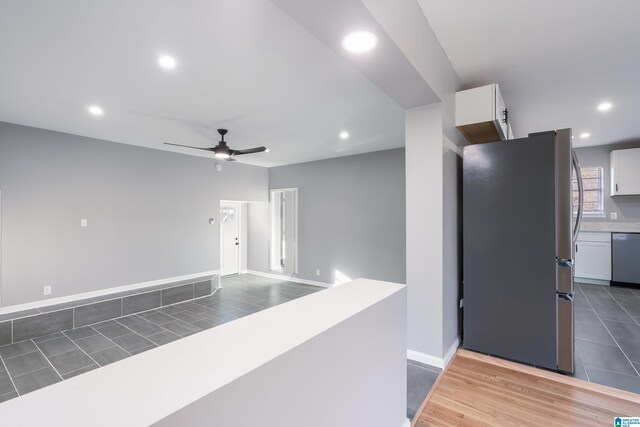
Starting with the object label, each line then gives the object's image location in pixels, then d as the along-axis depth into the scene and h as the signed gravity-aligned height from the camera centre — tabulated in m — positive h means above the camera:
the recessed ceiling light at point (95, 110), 3.35 +1.25
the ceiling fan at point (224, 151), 4.00 +0.88
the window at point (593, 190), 5.65 +0.39
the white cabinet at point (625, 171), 5.12 +0.68
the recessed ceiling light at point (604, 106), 3.53 +1.29
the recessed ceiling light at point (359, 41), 1.52 +0.93
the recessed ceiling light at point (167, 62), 2.31 +1.25
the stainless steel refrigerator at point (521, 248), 2.36 -0.32
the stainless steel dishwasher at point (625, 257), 4.98 -0.82
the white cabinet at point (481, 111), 2.60 +0.93
